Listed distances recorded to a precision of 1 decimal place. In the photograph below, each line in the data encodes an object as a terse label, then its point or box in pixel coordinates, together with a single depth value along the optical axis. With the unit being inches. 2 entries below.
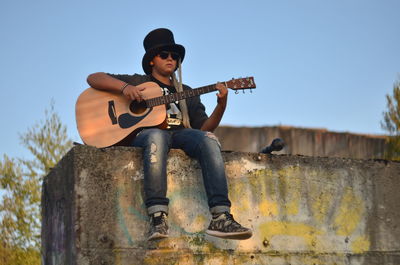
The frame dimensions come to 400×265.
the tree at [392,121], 727.1
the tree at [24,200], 422.6
